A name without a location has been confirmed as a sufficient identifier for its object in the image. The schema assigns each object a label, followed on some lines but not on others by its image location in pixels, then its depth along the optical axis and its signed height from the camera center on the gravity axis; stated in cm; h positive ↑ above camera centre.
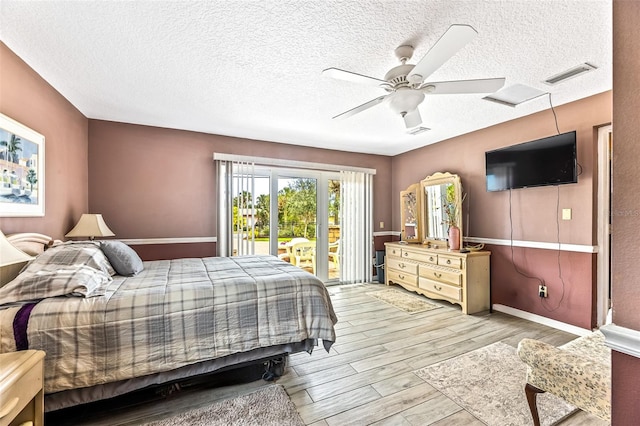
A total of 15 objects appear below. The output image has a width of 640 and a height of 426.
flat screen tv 291 +57
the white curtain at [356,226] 518 -27
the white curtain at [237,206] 415 +5
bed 159 -71
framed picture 201 +33
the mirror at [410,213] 488 -1
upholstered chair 125 -81
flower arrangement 408 +8
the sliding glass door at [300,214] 424 -4
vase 391 -36
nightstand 107 -75
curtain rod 418 +82
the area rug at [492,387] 178 -131
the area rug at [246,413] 172 -131
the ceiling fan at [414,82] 168 +94
